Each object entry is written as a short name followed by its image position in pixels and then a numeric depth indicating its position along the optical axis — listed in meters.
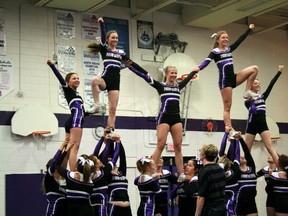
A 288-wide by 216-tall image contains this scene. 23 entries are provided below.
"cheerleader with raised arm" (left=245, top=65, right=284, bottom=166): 9.50
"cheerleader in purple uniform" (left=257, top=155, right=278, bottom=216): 9.52
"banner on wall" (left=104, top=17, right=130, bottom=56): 13.58
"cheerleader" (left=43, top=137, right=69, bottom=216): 7.28
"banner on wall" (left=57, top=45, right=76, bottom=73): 12.67
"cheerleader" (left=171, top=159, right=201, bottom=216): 7.80
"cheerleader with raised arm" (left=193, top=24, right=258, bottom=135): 9.15
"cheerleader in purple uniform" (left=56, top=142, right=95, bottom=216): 6.75
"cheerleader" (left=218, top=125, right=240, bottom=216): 7.98
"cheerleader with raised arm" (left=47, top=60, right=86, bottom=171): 8.30
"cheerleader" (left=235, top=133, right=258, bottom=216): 8.51
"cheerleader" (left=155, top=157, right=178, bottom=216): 8.27
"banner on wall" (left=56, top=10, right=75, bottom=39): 12.84
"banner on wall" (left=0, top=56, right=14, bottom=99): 11.81
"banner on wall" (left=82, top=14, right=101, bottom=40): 13.23
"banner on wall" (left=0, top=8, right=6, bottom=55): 11.96
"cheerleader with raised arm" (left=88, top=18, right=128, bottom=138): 8.66
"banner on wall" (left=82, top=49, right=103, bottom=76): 13.09
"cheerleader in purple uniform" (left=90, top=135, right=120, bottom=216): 7.49
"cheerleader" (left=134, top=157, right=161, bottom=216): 7.76
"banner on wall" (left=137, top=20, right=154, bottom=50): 14.13
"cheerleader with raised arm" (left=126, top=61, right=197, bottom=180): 8.86
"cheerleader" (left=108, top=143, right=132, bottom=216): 7.72
